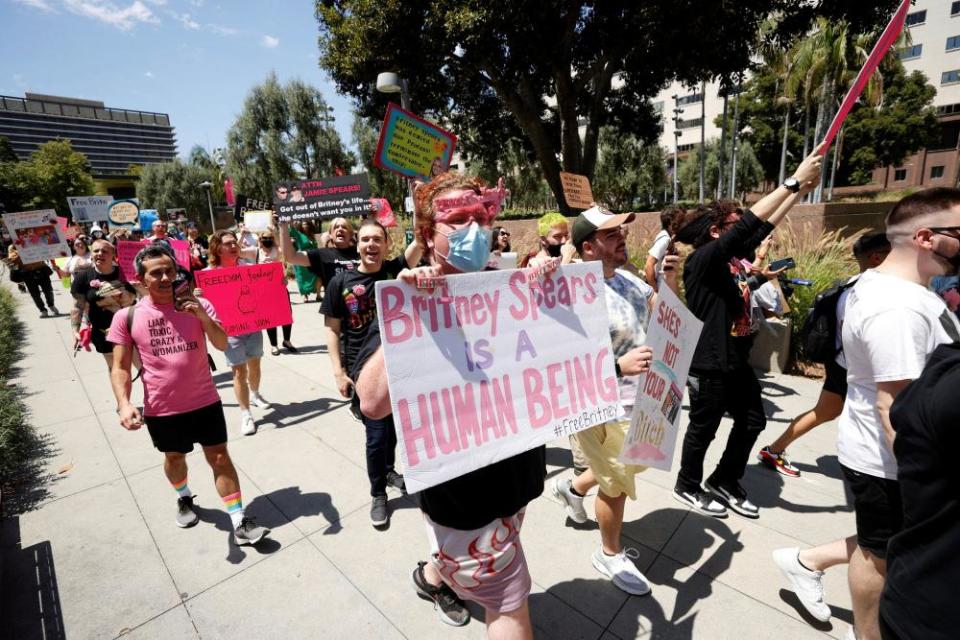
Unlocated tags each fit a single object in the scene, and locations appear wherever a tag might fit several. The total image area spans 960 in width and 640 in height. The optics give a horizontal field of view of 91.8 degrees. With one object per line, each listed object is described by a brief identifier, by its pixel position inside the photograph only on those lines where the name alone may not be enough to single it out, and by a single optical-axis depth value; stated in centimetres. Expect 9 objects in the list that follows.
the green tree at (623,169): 3162
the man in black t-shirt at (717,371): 285
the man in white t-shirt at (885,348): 160
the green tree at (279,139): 2998
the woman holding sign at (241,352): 471
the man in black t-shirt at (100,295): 429
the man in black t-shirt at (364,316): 317
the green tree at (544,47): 1066
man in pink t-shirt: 273
